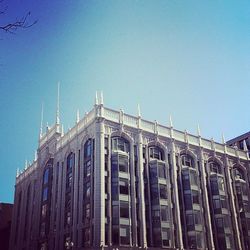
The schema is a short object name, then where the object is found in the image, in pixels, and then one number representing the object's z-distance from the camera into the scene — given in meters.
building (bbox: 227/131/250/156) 77.48
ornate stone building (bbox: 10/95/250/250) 45.72
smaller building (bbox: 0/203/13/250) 78.45
